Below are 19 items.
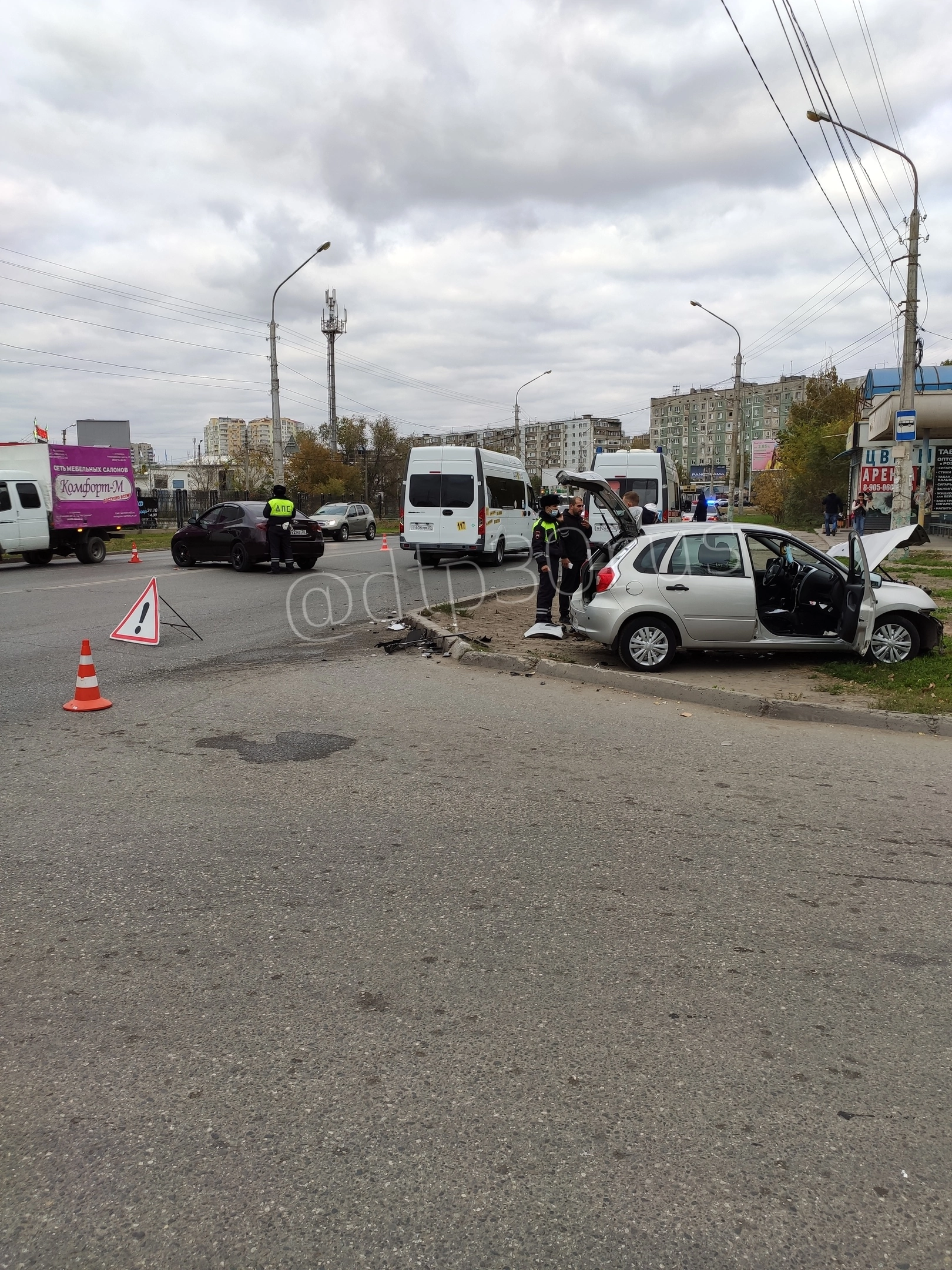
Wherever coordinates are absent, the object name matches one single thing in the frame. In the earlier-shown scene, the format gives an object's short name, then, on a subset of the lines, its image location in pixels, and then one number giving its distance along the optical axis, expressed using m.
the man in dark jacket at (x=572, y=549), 11.73
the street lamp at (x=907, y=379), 19.06
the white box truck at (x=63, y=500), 21.08
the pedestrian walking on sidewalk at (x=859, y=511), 13.37
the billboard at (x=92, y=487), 22.31
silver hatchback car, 8.84
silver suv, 37.12
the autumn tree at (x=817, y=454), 43.75
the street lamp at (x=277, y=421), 34.62
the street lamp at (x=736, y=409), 44.69
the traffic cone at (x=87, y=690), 7.50
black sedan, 19.58
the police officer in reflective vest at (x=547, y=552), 11.59
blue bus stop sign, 17.91
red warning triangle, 10.51
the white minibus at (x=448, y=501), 20.52
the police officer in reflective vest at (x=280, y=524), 18.86
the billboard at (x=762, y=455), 69.56
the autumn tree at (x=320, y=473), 62.16
